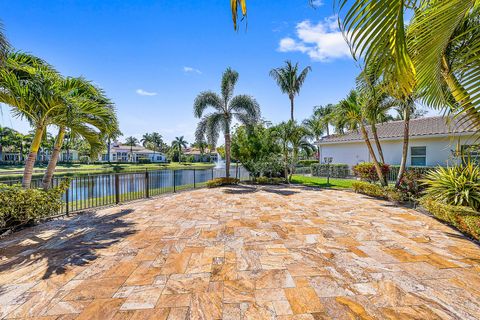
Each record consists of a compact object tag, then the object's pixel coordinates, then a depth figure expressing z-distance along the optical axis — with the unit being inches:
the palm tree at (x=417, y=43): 45.6
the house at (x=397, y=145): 463.2
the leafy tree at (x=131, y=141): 2329.2
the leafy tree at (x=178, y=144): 2296.3
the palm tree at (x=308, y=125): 364.3
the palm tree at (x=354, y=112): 326.6
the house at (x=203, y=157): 2561.8
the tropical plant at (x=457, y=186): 186.4
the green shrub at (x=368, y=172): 390.6
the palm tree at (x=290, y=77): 741.3
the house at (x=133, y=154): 2413.6
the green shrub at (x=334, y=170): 605.9
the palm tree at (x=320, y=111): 1303.3
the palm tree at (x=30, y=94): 167.0
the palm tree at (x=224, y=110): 482.3
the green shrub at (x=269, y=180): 495.5
